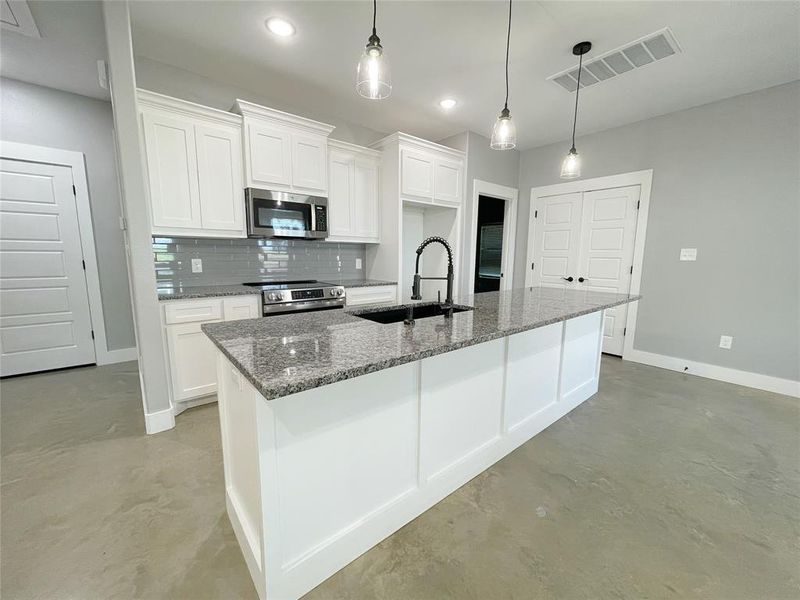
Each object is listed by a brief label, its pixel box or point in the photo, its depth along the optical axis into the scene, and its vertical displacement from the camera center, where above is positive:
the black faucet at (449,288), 1.66 -0.17
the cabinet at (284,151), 2.77 +0.96
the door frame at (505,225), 4.25 +0.47
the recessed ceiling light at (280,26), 2.11 +1.54
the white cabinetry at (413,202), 3.56 +0.65
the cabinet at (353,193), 3.41 +0.69
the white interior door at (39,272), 3.02 -0.18
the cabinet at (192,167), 2.41 +0.70
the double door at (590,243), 3.85 +0.20
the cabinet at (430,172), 3.54 +0.98
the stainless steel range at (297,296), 2.72 -0.36
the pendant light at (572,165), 2.55 +0.75
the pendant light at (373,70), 1.47 +0.86
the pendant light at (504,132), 2.04 +0.80
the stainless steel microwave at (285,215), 2.84 +0.38
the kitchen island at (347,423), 1.03 -0.68
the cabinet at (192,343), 2.36 -0.67
